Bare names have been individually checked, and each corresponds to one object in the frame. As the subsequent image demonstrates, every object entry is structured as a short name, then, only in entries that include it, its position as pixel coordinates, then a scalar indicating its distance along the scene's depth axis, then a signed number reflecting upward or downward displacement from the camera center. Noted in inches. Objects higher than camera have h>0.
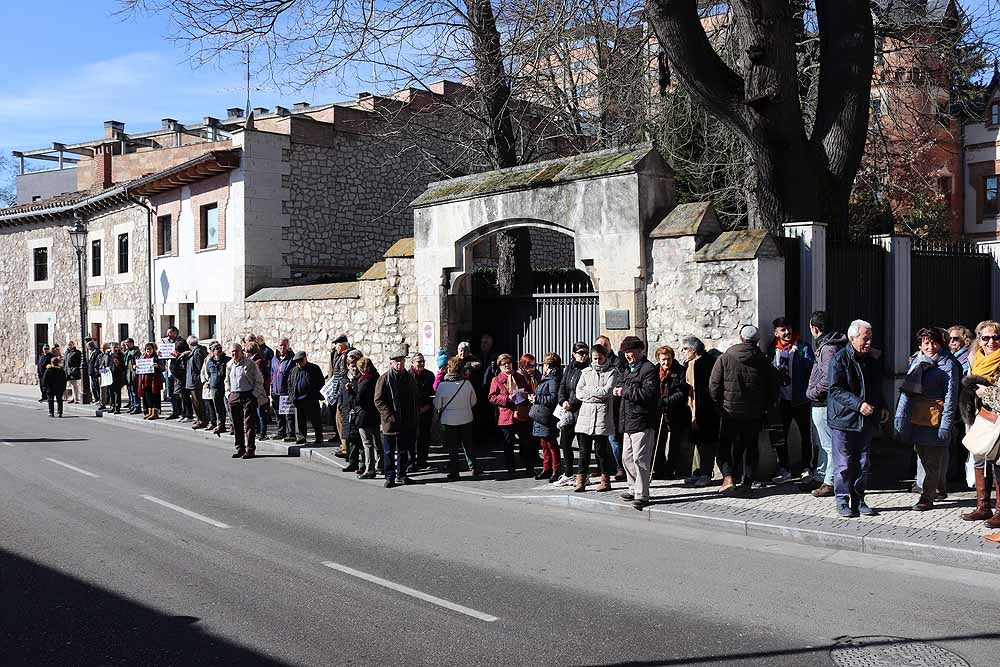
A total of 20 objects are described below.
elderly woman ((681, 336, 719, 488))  402.6 -39.7
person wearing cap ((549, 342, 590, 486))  423.8 -33.5
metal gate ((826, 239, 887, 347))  446.6 +18.2
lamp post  962.1 +30.0
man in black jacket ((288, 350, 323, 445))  580.4 -43.2
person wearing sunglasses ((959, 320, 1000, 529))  319.9 -25.3
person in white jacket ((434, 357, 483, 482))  468.1 -45.8
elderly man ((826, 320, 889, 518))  331.6 -34.4
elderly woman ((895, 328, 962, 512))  335.3 -32.4
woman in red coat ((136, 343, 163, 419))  772.6 -52.5
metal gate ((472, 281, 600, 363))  506.1 +2.7
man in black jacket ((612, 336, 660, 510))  370.3 -40.0
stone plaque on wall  462.9 +1.2
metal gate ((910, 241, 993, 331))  504.7 +19.6
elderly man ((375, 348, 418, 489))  449.7 -43.7
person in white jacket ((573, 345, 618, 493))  402.9 -37.3
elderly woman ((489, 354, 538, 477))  458.3 -43.6
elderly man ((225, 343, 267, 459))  561.9 -43.6
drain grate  195.6 -74.0
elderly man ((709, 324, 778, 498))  376.2 -32.7
